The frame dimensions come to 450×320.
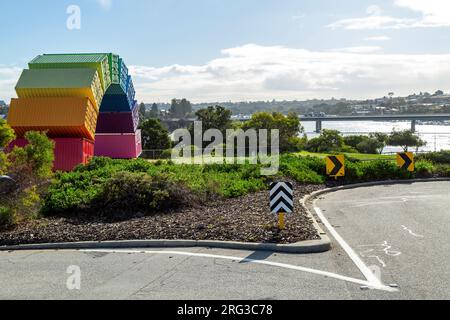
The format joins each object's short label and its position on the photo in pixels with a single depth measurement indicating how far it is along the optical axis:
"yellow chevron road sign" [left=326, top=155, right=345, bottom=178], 24.05
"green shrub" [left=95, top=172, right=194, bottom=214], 15.63
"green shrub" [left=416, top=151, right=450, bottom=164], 32.12
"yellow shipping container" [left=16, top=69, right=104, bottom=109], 31.08
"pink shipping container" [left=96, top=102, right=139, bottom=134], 42.25
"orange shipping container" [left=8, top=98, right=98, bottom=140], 30.16
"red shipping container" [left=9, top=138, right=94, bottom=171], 31.14
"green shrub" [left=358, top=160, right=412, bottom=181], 26.95
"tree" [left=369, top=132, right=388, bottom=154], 66.19
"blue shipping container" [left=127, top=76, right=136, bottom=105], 40.87
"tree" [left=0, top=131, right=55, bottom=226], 14.41
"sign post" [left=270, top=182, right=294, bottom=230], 12.28
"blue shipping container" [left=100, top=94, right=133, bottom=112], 40.59
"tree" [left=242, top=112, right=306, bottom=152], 57.28
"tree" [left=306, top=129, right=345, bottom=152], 62.93
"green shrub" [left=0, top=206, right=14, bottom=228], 13.74
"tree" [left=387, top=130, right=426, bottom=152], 69.48
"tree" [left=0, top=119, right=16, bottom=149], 24.06
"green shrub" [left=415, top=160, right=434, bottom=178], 28.16
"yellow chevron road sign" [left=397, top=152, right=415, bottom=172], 26.12
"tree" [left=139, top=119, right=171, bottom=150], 62.56
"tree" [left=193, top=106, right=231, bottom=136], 68.12
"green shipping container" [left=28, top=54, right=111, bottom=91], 32.72
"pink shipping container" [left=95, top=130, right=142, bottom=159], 42.06
